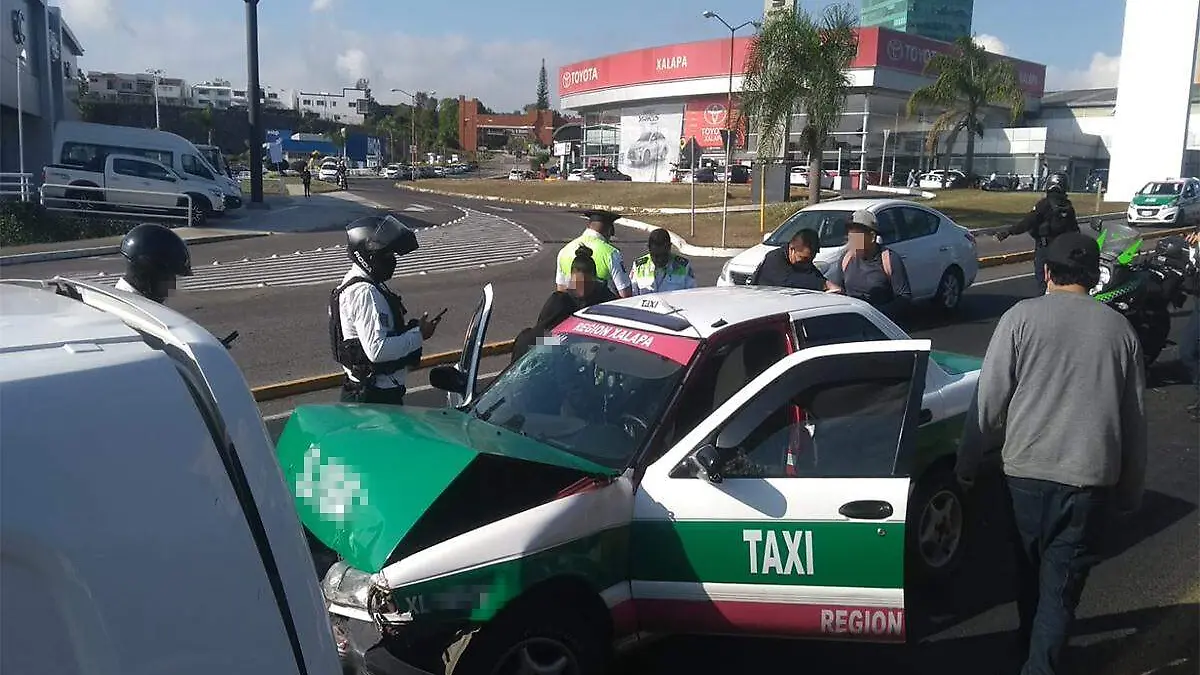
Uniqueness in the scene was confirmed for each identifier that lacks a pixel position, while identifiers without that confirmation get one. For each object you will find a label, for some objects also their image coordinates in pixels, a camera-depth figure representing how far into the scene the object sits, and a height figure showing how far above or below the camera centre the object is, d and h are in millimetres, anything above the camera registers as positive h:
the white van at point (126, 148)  27016 +553
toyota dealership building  58719 +4834
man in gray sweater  3619 -883
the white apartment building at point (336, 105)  151875 +11028
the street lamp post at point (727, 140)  23641 +1037
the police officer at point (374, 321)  4574 -713
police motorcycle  9602 -906
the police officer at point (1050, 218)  12023 -345
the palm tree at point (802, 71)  27141 +3218
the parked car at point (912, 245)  12530 -779
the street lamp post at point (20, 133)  24844 +874
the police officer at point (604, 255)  7383 -582
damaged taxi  3207 -1181
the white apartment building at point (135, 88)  116312 +10286
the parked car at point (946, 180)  52975 +423
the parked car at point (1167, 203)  29188 -285
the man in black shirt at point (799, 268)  6832 -604
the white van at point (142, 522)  1354 -537
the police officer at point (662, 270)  7648 -718
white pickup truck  26125 -558
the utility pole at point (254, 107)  34188 +2251
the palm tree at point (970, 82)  42969 +4775
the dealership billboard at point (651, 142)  65750 +2700
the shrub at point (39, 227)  22672 -1504
